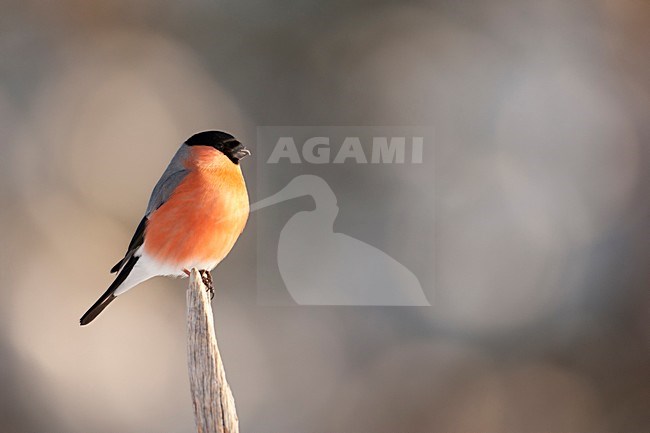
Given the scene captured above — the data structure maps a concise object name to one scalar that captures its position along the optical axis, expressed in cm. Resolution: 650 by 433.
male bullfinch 614
